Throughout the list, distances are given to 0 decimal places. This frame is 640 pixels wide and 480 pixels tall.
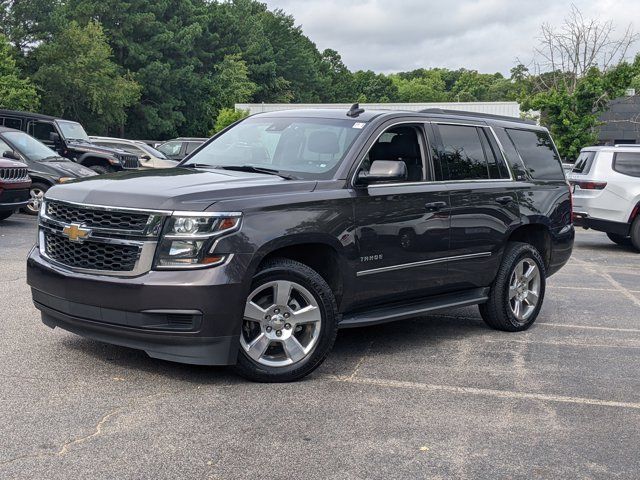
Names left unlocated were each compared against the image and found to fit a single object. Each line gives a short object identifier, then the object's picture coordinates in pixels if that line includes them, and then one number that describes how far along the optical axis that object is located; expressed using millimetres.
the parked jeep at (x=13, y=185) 14141
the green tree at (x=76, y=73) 50812
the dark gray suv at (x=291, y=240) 4957
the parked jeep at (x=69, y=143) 19891
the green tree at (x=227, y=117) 41406
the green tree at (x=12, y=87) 41500
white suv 14805
